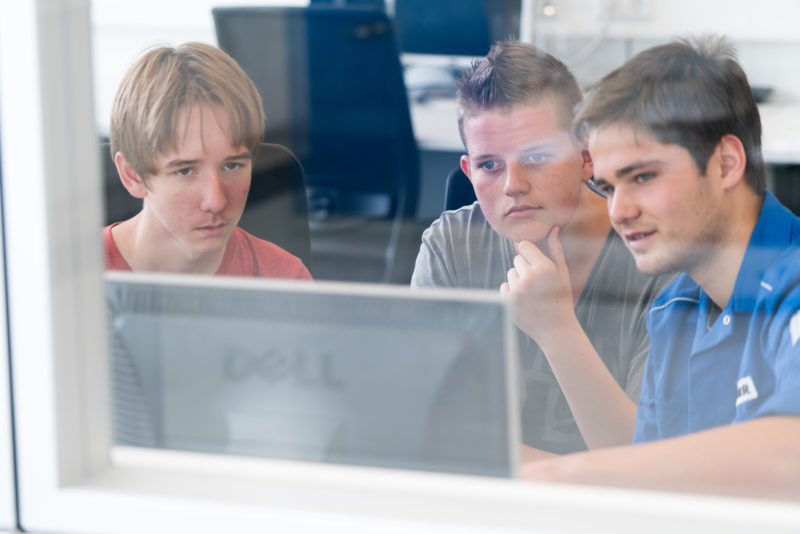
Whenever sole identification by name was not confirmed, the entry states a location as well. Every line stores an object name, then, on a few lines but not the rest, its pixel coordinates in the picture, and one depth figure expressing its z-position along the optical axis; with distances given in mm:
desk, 3011
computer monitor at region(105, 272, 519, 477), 2906
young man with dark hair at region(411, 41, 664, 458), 3065
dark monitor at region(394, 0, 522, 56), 3096
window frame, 2882
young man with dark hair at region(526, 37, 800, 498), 2987
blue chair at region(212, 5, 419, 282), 3105
